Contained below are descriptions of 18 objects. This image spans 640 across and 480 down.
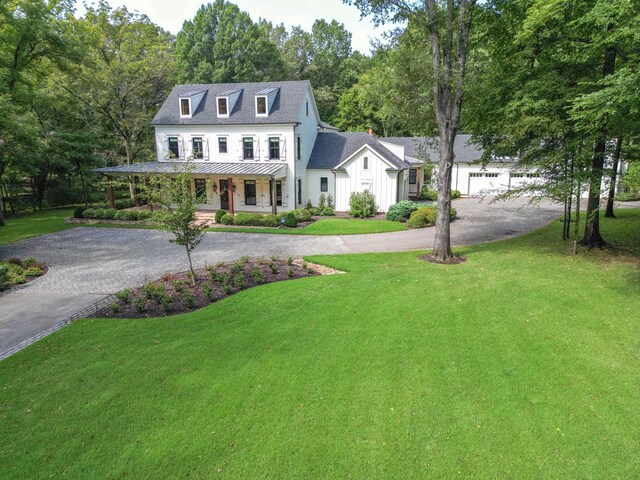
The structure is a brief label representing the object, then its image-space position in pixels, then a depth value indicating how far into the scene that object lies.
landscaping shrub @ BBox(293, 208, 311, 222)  26.17
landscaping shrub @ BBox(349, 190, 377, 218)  27.69
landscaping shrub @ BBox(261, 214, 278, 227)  24.34
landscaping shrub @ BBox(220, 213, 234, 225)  25.11
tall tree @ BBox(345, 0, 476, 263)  13.70
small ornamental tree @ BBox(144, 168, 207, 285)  11.81
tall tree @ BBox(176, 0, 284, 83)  50.25
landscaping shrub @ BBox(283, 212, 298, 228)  24.09
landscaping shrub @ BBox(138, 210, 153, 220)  26.18
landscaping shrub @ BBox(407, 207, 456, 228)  23.64
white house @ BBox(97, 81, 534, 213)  28.45
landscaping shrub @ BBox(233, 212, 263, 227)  24.67
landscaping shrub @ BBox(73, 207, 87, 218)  27.69
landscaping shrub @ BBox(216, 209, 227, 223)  25.40
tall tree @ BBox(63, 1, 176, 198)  30.75
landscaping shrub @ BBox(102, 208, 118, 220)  27.06
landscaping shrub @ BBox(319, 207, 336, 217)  28.42
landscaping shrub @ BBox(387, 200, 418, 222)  25.84
